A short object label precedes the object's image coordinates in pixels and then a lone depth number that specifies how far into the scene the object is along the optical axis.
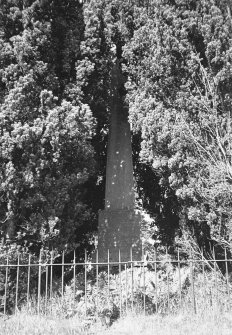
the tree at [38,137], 6.53
